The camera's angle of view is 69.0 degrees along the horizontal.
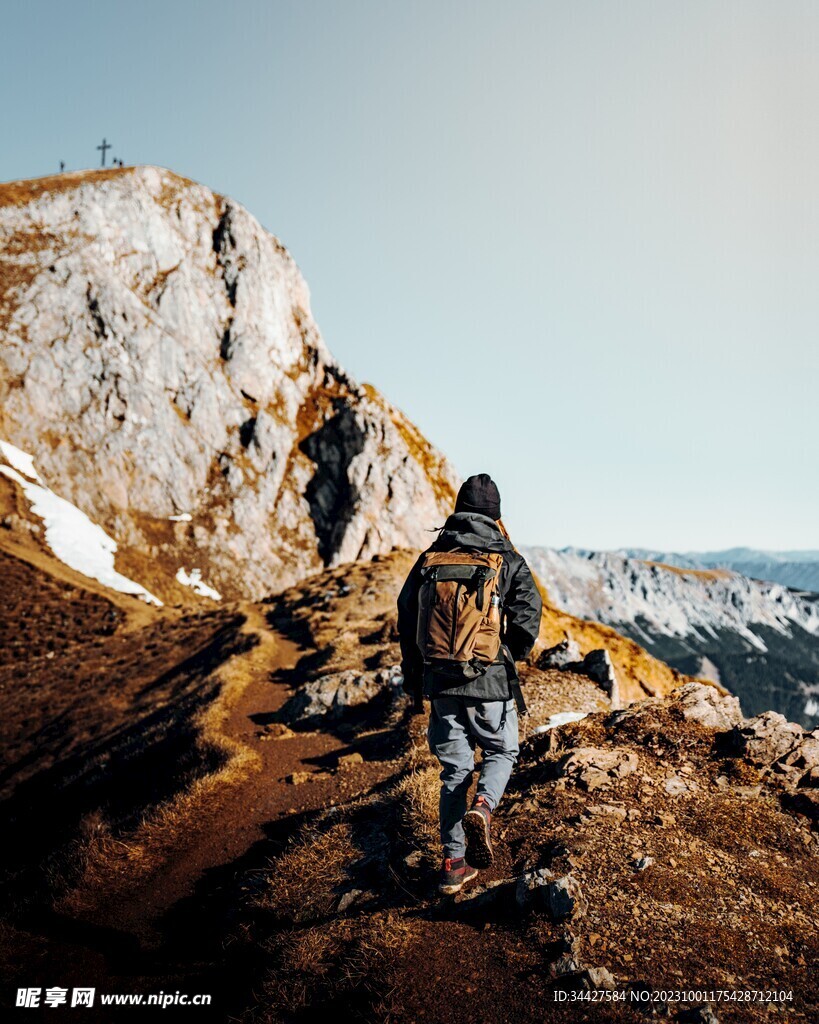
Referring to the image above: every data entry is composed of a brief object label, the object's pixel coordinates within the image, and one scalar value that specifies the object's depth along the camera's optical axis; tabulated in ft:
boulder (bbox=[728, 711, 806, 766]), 33.27
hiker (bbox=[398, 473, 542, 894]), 23.27
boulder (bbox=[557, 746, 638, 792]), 31.81
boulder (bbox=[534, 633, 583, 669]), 57.52
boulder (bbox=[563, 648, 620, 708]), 53.83
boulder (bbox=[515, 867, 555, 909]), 21.76
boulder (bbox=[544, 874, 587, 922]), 20.88
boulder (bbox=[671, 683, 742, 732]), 38.86
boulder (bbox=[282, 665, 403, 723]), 58.08
